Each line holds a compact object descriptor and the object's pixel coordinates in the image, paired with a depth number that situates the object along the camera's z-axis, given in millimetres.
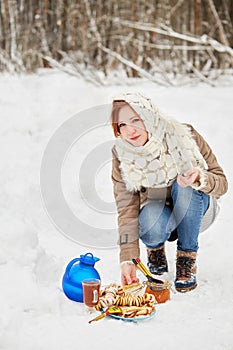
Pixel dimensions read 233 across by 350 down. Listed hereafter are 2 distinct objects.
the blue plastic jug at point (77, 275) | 4512
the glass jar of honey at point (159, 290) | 4590
